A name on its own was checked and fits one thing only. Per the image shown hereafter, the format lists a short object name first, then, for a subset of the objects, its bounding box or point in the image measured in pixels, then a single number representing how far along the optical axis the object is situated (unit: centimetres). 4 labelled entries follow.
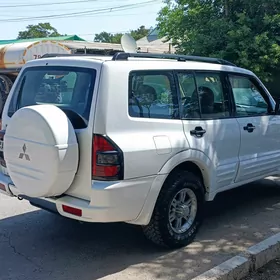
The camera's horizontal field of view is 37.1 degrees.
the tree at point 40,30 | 6744
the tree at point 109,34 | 7144
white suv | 348
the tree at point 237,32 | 1209
